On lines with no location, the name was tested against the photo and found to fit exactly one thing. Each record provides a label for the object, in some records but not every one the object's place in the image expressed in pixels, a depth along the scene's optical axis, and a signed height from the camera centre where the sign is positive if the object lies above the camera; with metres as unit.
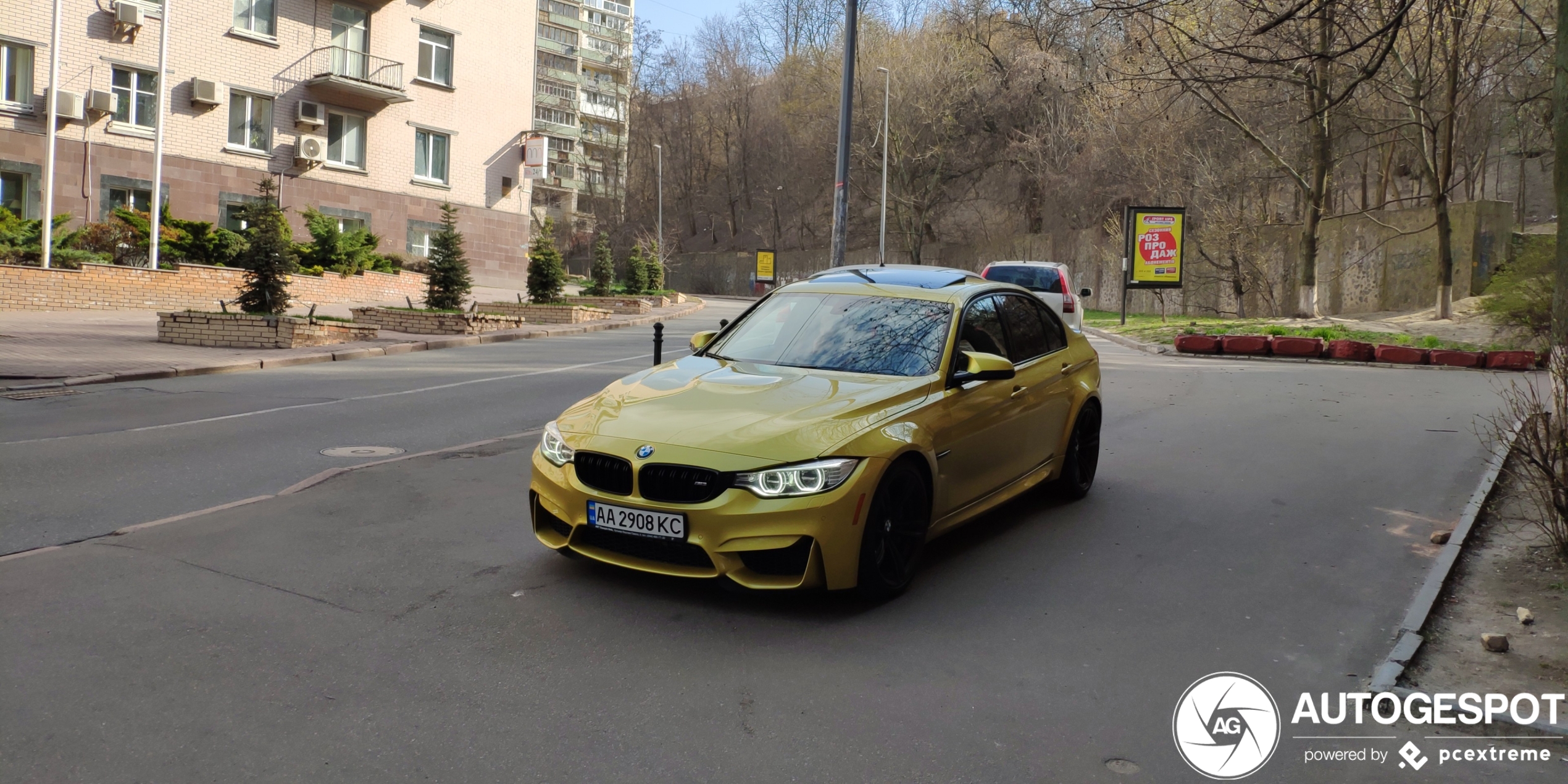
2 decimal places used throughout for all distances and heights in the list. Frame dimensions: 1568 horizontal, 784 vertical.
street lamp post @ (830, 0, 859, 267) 19.25 +3.33
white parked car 22.14 +1.53
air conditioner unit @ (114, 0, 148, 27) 29.80 +8.04
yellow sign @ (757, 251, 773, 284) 61.25 +4.38
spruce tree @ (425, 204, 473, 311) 23.61 +1.22
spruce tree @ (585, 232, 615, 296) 36.59 +2.20
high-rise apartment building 87.81 +20.57
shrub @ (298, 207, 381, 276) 30.81 +2.18
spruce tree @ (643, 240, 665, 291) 41.03 +2.50
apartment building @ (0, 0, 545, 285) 29.77 +6.53
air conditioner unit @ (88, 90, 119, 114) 29.59 +5.67
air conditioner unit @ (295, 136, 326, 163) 34.50 +5.41
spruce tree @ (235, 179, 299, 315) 18.48 +0.90
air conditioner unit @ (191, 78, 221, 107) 31.77 +6.48
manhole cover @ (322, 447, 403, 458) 9.30 -1.04
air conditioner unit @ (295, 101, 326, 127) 34.75 +6.56
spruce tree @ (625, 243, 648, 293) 38.75 +2.30
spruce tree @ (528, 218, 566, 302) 29.47 +1.66
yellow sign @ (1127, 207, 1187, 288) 31.45 +3.27
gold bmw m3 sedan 5.09 -0.47
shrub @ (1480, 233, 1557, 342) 21.00 +1.72
